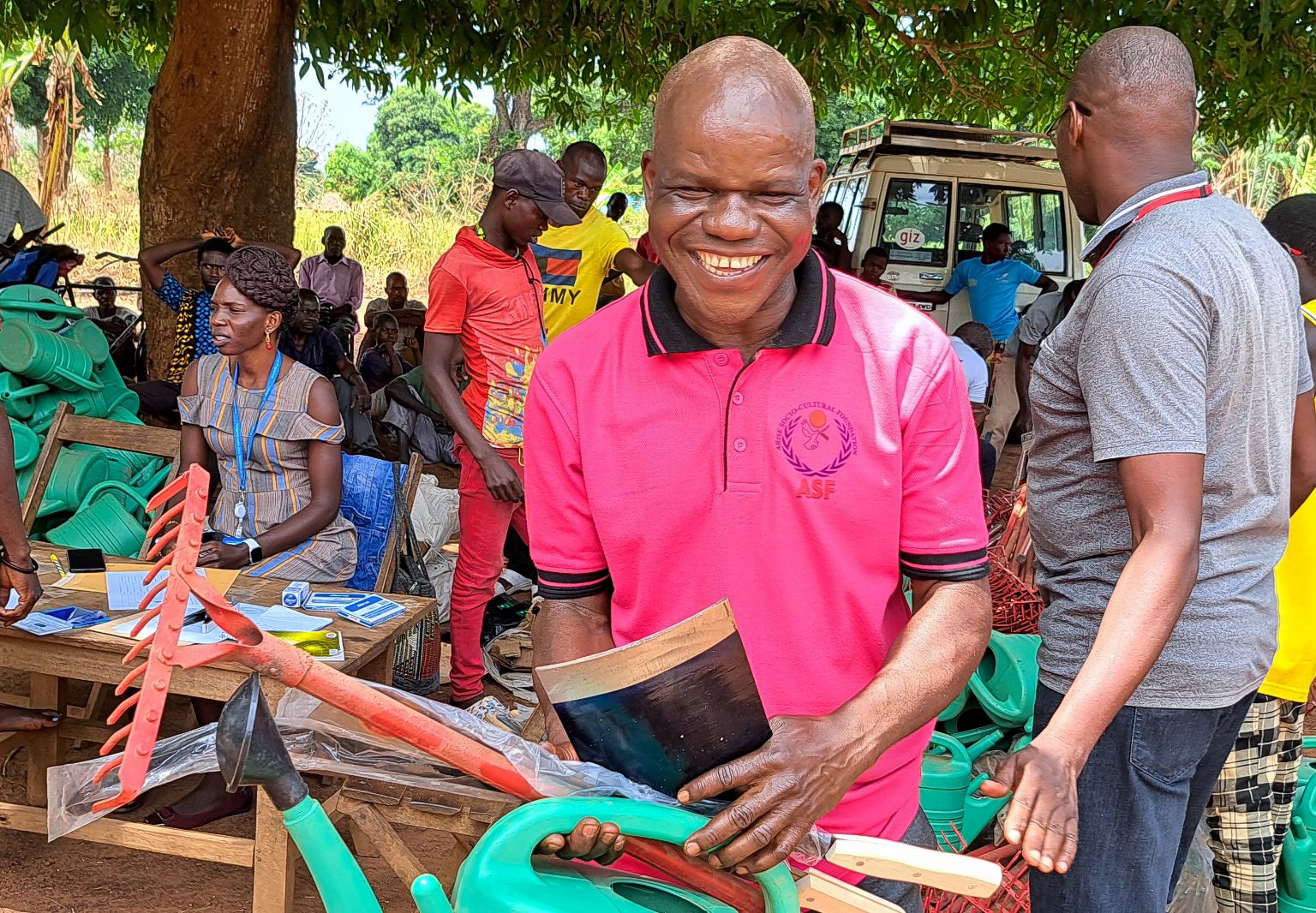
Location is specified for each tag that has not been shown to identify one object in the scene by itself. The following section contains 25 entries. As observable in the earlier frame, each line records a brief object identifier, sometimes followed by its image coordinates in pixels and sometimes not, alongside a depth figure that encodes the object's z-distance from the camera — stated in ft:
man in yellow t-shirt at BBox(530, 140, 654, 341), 16.40
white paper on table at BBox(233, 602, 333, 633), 9.29
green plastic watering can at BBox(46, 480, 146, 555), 12.80
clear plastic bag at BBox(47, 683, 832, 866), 4.05
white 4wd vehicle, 31.73
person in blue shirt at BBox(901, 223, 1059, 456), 30.30
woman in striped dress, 11.76
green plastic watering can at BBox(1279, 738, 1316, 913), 9.02
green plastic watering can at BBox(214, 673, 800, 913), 3.56
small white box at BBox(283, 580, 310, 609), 10.09
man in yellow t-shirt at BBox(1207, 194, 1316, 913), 6.83
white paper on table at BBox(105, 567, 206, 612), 9.61
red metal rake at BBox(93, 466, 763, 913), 3.35
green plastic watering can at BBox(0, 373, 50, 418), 14.88
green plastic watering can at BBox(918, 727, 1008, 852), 9.62
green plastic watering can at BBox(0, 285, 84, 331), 16.01
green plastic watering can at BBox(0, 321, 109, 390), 15.03
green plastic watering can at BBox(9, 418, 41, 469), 14.10
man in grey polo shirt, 5.06
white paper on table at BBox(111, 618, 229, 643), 8.45
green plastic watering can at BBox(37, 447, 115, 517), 13.44
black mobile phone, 10.43
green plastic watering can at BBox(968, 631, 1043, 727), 10.63
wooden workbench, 8.51
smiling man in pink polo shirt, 4.40
